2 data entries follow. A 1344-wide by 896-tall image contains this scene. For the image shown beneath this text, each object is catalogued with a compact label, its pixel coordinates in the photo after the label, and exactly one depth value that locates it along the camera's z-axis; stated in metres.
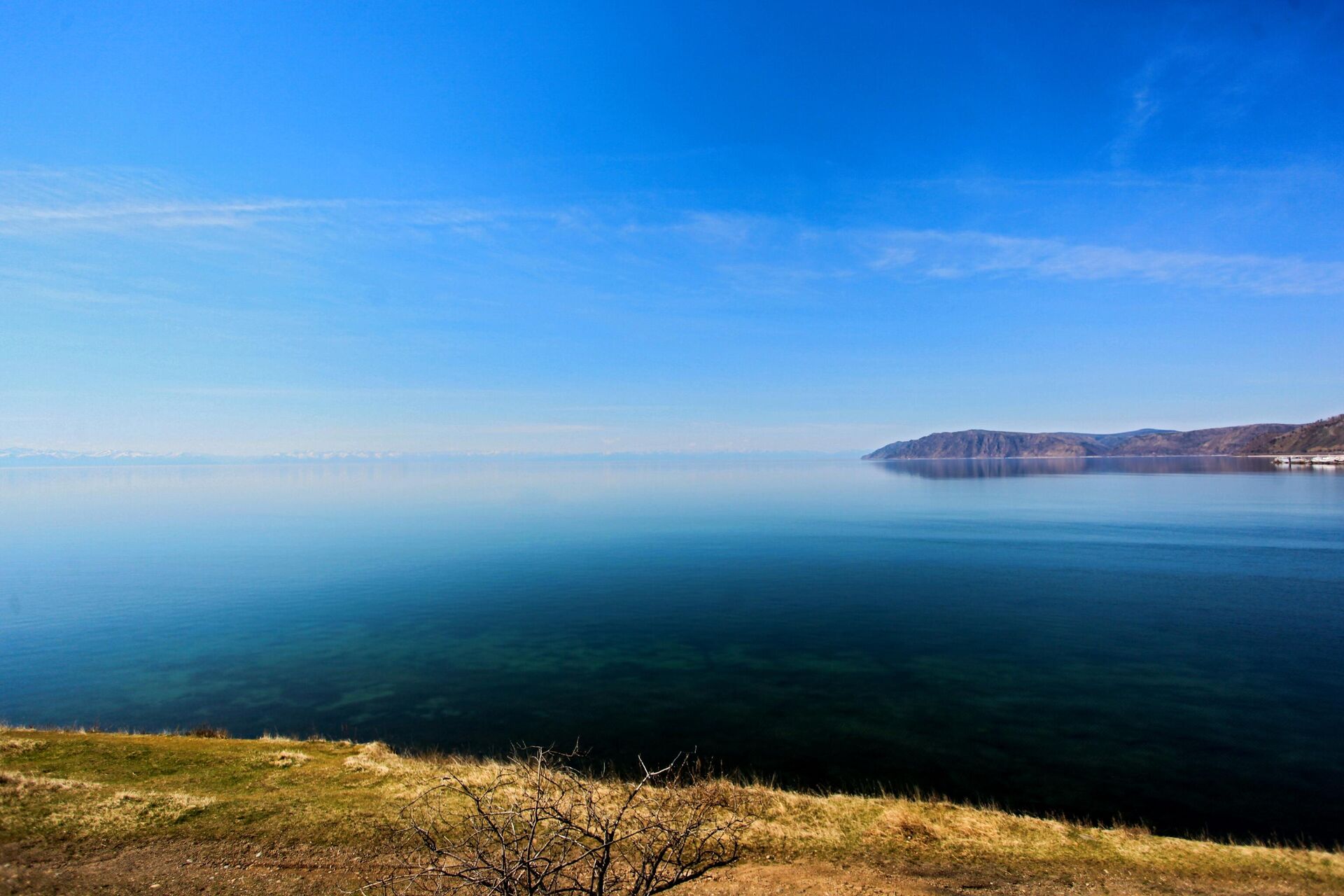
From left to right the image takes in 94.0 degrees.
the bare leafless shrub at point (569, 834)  9.98
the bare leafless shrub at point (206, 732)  20.97
